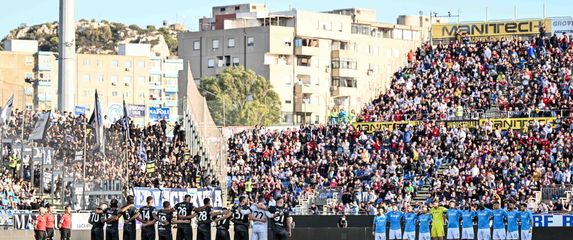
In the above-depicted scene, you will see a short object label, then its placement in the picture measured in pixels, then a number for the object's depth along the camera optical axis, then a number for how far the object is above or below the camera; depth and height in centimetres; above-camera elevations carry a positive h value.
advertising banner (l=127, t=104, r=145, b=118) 9781 +198
